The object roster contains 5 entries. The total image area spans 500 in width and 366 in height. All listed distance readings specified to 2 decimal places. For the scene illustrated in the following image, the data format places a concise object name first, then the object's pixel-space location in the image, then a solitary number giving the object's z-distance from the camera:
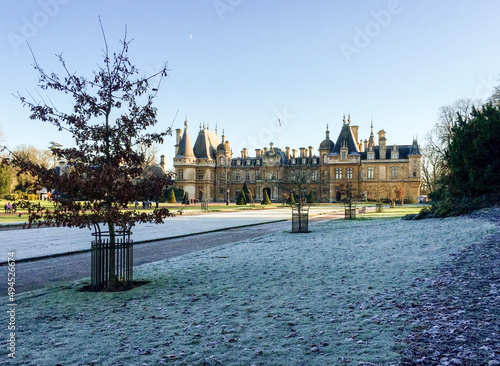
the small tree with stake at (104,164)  7.01
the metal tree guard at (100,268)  7.19
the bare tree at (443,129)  47.50
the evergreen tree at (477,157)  19.08
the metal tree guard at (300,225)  16.67
